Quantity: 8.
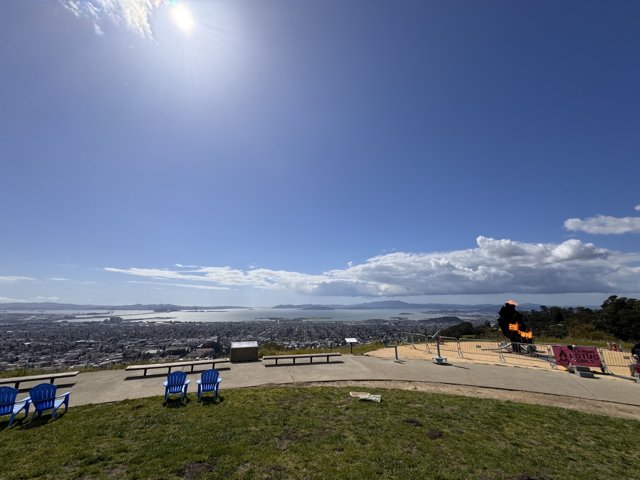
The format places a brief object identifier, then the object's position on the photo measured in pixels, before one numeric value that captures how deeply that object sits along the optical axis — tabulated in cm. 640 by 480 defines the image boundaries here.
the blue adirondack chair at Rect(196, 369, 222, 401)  835
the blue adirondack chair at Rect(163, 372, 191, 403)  798
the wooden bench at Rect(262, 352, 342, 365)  1311
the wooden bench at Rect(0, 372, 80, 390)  910
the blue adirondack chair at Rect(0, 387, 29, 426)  647
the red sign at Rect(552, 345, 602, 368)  1282
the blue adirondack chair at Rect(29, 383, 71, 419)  668
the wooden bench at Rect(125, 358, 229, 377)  1062
